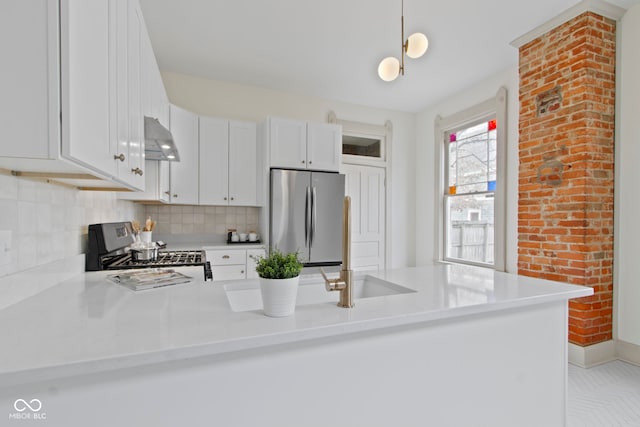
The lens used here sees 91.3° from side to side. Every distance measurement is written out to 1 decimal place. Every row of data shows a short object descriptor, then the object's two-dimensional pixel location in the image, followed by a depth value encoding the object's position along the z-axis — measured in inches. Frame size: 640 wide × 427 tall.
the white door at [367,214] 174.1
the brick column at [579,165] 99.1
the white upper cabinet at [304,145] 138.7
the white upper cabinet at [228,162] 136.6
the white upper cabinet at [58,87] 30.4
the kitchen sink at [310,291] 51.6
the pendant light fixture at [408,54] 71.6
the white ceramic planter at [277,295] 36.1
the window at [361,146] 176.2
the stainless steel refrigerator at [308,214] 135.7
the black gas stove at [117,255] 70.1
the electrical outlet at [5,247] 41.6
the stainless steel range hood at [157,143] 76.9
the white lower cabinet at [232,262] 127.3
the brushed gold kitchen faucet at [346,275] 39.6
